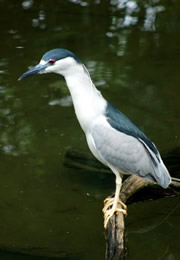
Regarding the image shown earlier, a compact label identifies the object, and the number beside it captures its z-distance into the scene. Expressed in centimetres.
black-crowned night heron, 878
